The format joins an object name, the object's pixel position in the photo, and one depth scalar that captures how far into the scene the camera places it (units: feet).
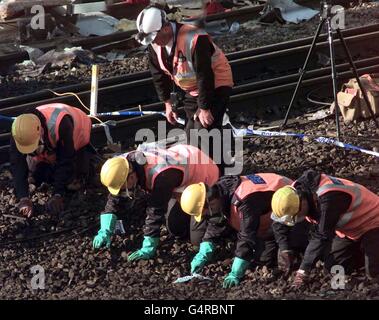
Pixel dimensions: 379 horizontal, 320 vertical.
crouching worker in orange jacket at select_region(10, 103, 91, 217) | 45.86
